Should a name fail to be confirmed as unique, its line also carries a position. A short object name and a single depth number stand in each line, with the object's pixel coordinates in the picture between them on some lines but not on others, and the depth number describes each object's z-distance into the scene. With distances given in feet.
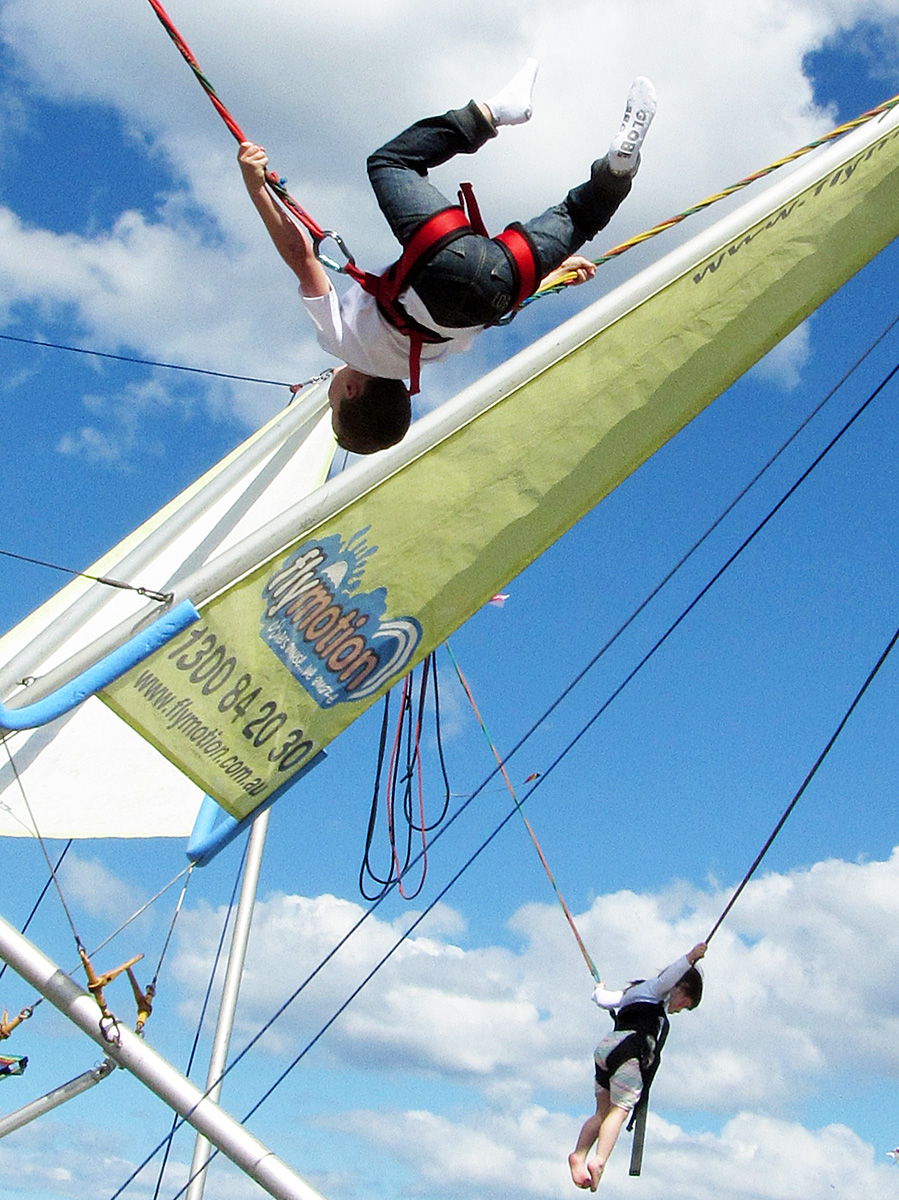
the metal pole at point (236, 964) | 29.96
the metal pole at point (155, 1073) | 20.29
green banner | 17.65
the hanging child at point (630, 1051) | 22.47
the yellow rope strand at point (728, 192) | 18.38
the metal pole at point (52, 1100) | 22.17
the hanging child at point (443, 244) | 16.35
